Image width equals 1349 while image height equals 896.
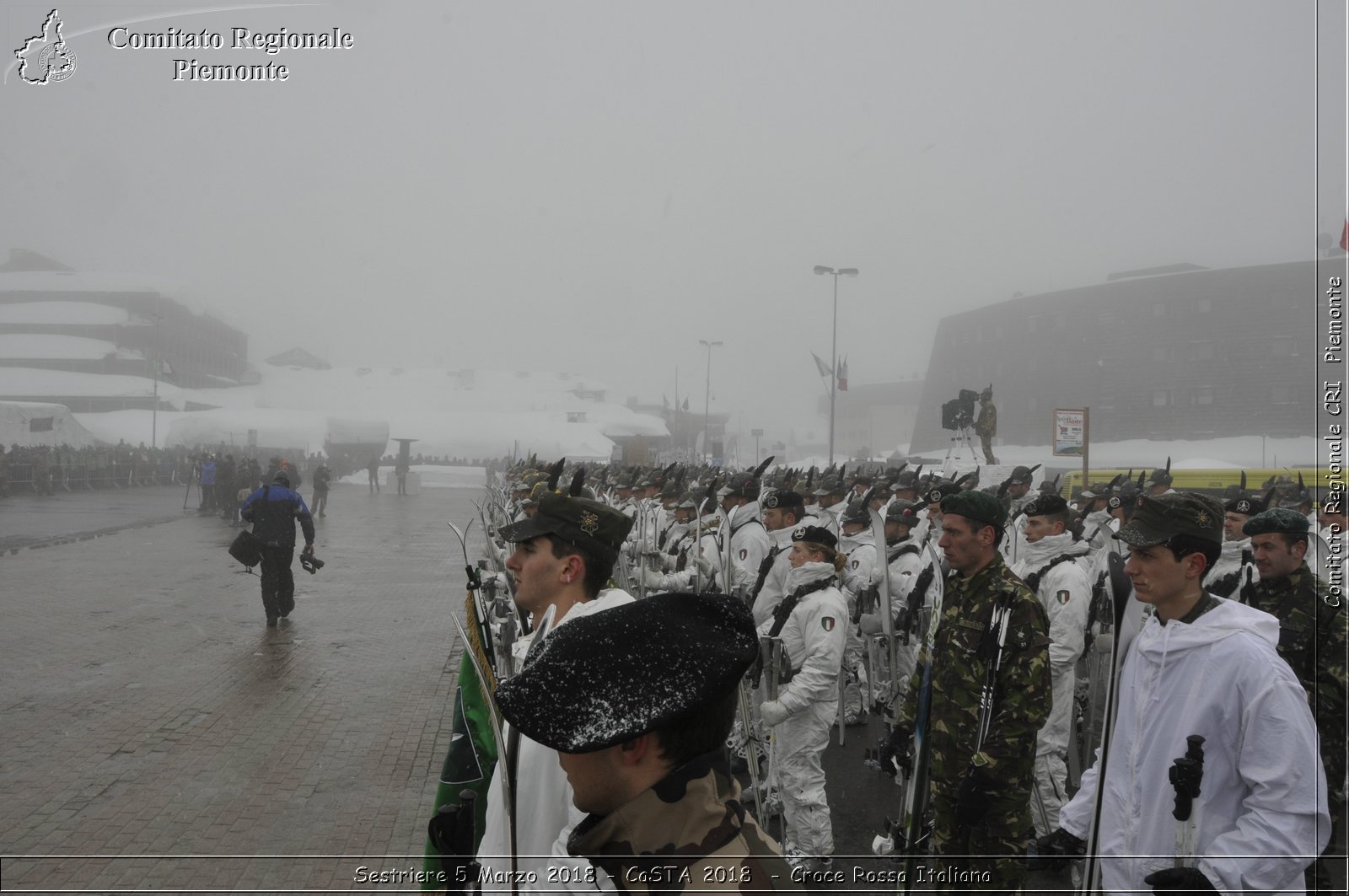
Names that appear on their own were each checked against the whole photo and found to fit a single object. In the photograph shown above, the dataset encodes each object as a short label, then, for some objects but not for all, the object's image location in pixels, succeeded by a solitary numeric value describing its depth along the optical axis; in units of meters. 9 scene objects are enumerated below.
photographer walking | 11.15
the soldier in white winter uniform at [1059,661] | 5.43
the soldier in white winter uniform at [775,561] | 6.85
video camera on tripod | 21.75
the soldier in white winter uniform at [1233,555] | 6.57
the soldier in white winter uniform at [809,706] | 4.71
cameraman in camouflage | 21.35
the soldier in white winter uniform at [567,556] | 2.89
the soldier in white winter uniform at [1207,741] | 2.40
